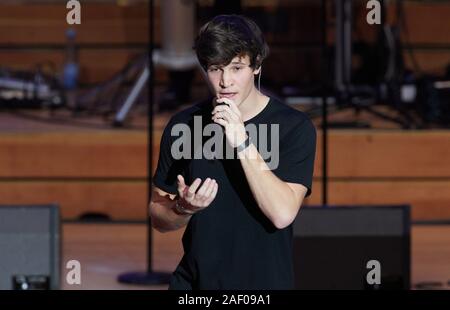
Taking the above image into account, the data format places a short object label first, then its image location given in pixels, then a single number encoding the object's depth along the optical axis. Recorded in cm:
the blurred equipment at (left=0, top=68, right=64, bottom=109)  1505
